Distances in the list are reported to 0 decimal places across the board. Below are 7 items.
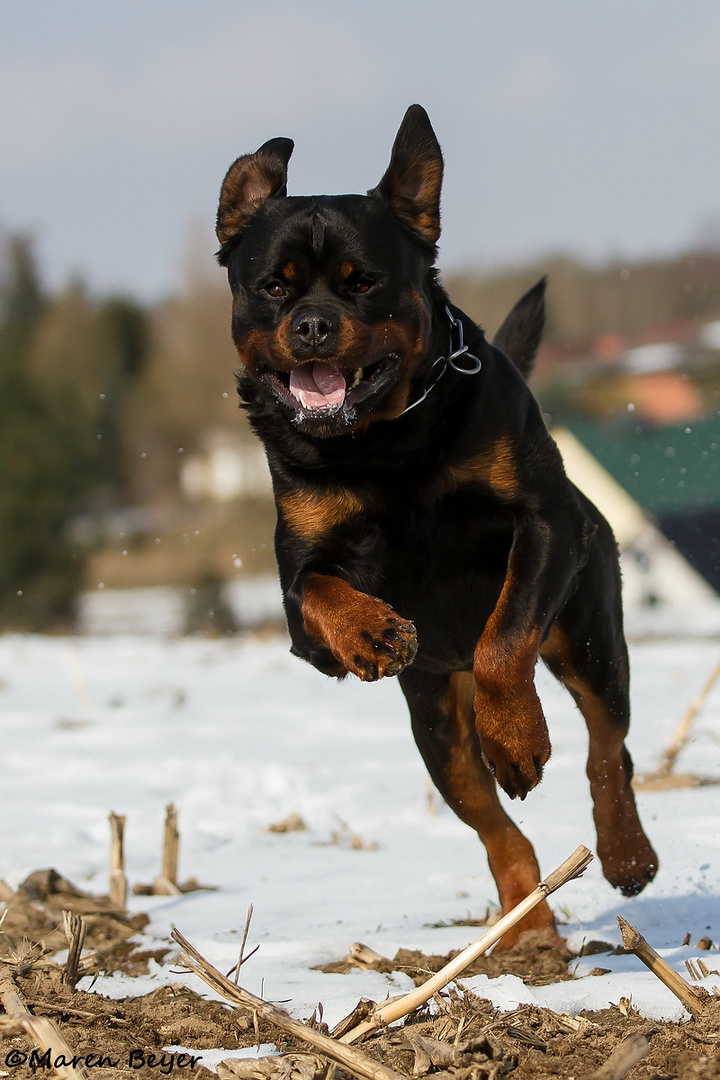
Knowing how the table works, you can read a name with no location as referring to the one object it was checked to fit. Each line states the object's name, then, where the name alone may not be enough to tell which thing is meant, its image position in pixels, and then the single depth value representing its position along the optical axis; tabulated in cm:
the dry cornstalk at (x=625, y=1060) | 437
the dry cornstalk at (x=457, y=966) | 475
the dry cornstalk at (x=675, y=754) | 1119
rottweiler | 653
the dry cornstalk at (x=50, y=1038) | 450
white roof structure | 3112
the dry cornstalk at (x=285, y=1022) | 441
